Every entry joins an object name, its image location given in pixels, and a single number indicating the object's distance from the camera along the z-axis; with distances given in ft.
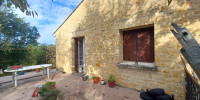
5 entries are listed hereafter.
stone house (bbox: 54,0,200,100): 9.61
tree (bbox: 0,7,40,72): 26.77
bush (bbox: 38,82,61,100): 9.73
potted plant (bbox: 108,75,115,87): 13.71
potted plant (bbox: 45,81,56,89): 11.38
